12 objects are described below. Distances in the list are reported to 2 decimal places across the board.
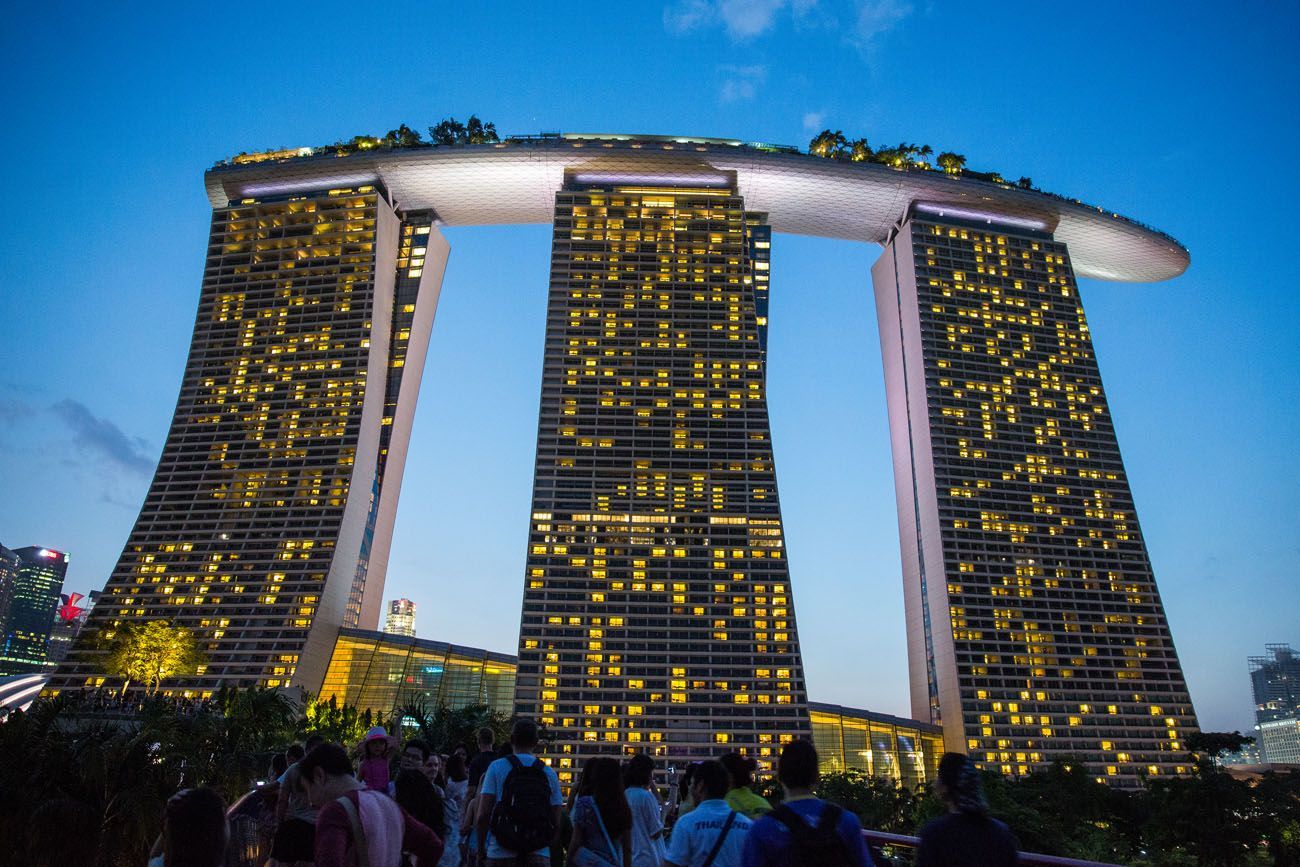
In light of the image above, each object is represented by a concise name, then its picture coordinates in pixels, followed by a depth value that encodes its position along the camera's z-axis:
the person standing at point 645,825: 9.80
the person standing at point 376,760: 9.77
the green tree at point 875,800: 79.19
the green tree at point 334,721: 73.62
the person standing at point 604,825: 9.20
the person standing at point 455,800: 12.48
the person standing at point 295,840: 7.39
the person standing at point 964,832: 6.57
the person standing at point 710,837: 7.37
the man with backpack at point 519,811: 8.88
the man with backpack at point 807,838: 6.44
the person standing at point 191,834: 6.29
